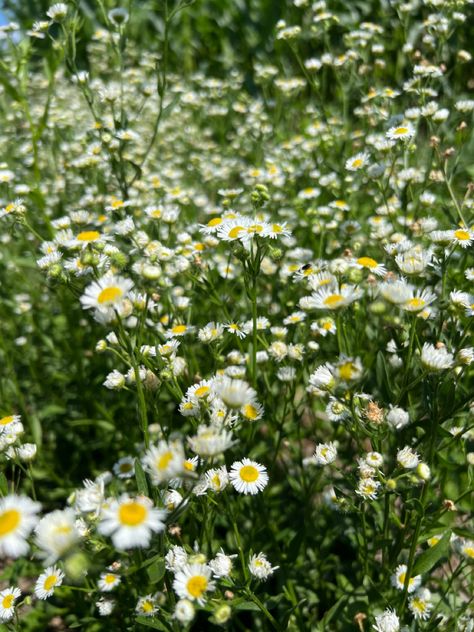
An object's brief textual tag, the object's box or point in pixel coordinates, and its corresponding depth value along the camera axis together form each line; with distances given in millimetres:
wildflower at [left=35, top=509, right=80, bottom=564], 231
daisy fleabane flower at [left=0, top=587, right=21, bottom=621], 311
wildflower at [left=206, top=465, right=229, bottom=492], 303
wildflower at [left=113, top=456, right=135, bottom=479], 379
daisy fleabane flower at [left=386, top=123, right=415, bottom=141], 414
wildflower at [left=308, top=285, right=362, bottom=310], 291
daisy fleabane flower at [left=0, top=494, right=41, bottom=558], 244
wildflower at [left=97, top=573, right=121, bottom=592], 319
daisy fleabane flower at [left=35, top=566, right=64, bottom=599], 312
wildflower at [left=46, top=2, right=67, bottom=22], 444
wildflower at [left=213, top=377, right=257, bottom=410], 257
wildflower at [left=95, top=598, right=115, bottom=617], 323
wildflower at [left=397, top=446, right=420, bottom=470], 299
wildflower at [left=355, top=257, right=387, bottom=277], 354
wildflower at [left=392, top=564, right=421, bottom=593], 327
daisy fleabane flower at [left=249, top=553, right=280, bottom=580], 309
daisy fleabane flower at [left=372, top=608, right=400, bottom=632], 303
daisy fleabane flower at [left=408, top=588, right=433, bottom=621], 329
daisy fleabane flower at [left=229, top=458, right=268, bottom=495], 316
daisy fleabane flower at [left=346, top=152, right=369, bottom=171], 445
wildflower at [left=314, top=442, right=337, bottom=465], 323
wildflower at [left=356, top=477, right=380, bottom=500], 307
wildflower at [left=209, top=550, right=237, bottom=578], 289
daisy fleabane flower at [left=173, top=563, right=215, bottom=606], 265
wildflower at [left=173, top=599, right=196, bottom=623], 250
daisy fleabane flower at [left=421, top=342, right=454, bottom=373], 282
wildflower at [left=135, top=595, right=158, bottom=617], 287
